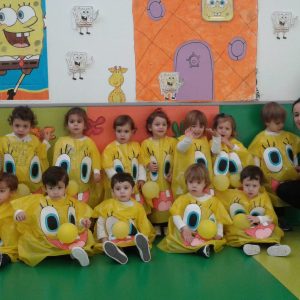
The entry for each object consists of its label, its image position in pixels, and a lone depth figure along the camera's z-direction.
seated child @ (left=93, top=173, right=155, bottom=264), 2.89
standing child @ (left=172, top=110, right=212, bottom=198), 3.38
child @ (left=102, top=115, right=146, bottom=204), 3.38
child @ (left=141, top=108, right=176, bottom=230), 3.41
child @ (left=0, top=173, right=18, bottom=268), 2.84
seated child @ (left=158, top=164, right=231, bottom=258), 2.93
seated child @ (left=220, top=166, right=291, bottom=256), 3.00
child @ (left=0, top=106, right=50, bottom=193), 3.29
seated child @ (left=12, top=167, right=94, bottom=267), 2.77
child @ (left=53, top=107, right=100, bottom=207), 3.32
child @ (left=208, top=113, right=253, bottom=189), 3.45
